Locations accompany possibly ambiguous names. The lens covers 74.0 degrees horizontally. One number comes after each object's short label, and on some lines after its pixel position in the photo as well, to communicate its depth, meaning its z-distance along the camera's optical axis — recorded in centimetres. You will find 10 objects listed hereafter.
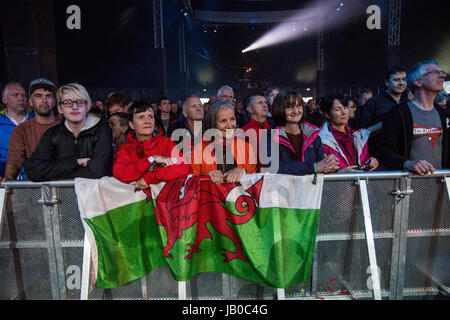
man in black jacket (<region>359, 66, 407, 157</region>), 382
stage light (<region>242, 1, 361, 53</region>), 1627
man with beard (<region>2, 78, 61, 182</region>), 294
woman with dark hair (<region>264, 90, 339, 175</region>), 281
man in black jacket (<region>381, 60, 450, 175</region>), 281
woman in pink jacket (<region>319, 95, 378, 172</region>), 301
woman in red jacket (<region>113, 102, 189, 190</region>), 237
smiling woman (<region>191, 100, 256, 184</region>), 261
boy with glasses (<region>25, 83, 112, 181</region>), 251
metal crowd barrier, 243
